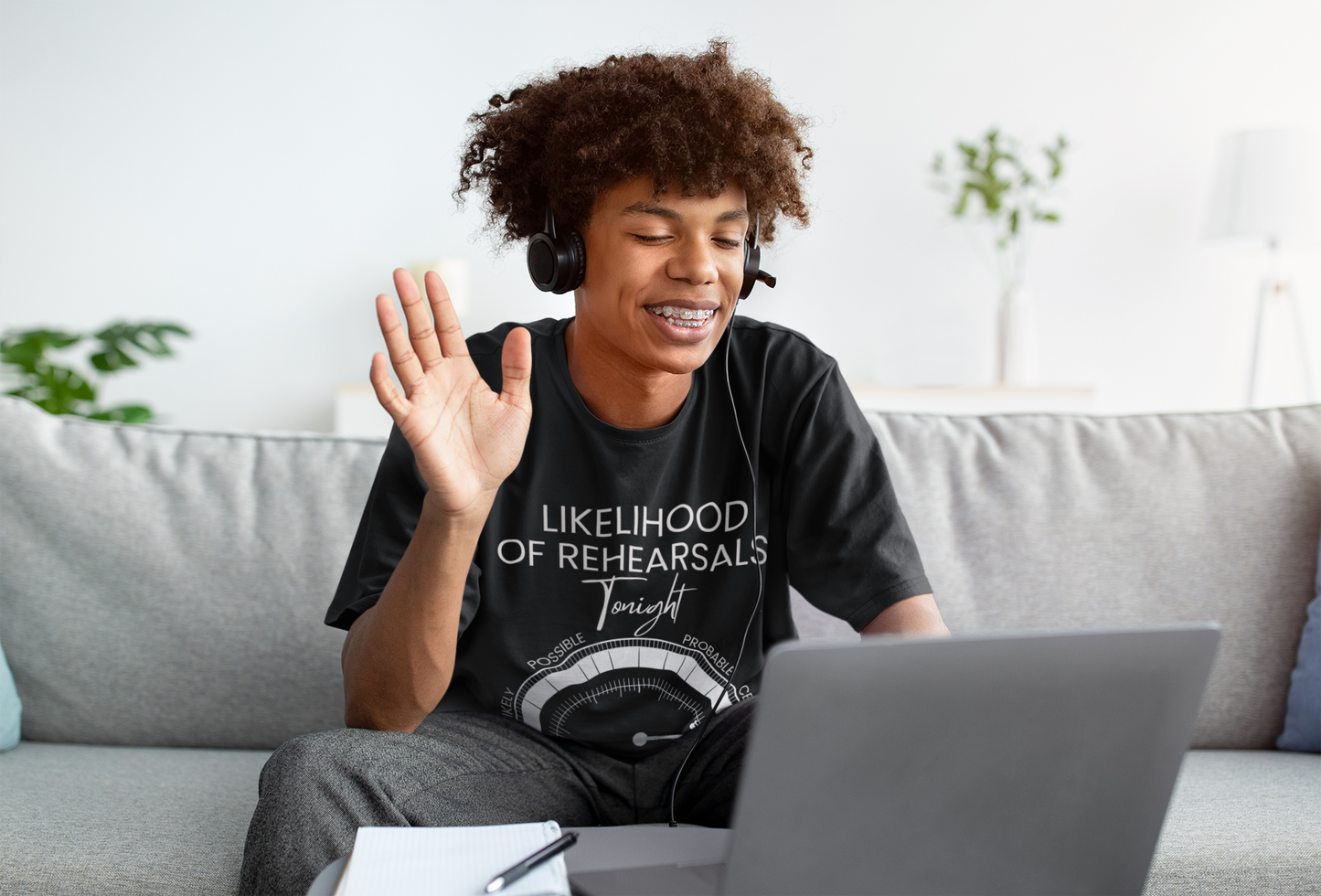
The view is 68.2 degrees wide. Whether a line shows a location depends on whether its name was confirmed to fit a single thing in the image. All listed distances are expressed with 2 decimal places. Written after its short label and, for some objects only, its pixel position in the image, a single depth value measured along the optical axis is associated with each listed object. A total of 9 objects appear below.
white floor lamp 2.84
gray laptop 0.54
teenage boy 0.99
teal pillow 1.24
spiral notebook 0.61
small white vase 3.02
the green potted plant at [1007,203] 3.03
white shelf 2.86
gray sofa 1.30
